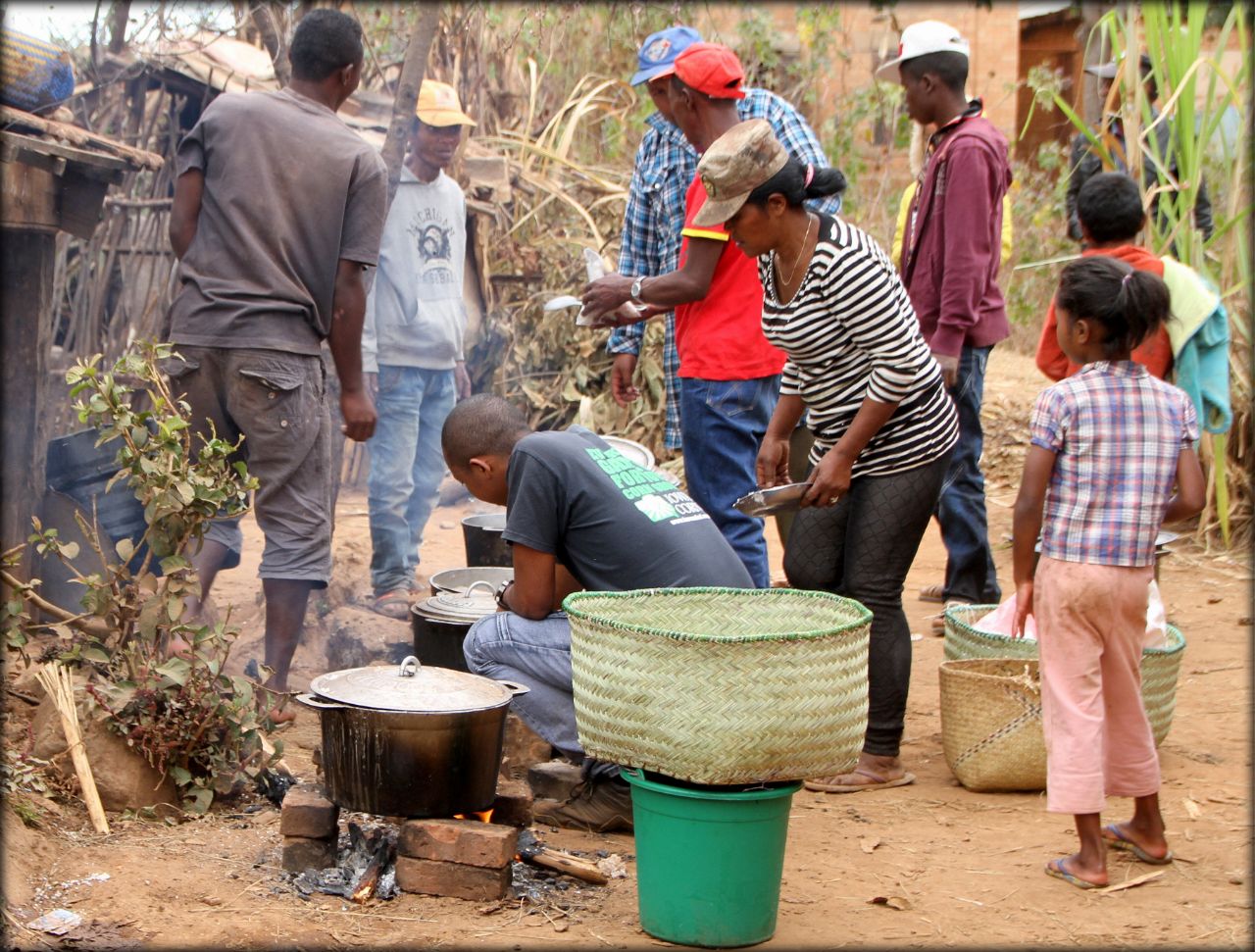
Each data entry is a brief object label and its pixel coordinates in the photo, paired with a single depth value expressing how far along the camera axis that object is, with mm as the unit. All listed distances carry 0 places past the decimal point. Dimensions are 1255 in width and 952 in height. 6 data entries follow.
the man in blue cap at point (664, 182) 4824
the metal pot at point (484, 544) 5047
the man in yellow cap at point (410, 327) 5883
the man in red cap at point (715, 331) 4539
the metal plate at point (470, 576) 4609
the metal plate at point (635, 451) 4492
